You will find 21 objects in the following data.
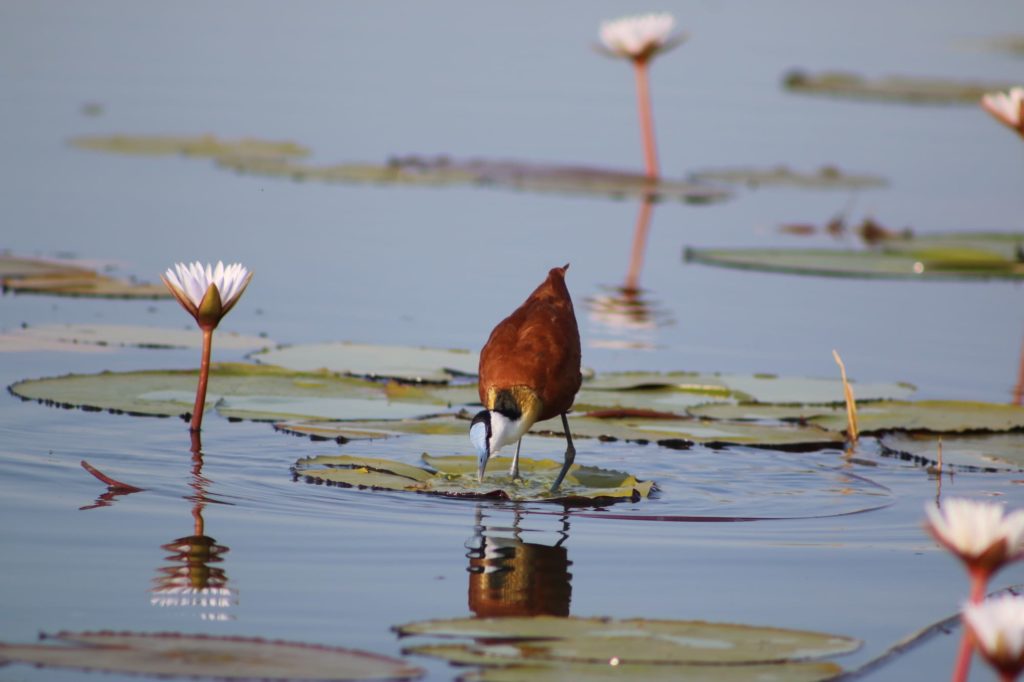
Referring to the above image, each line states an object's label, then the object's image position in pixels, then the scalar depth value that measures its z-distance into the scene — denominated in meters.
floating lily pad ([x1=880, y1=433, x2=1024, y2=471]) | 12.35
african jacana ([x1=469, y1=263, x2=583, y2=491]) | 11.03
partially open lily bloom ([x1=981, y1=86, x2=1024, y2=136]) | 18.72
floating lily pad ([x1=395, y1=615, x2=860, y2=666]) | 7.37
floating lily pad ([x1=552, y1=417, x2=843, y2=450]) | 12.60
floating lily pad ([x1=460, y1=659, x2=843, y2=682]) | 7.08
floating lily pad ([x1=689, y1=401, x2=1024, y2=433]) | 13.26
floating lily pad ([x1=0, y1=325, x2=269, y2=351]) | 14.42
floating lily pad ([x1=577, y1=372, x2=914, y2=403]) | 13.87
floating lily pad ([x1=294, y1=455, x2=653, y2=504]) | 10.76
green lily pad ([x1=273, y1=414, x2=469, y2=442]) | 12.28
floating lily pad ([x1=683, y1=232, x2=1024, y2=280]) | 20.36
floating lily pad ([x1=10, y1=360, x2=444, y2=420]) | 12.65
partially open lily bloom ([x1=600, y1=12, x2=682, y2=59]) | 27.92
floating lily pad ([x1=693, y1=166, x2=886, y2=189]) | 27.22
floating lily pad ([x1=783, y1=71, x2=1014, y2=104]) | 39.75
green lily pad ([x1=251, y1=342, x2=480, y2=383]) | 14.04
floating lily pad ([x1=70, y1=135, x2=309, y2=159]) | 26.66
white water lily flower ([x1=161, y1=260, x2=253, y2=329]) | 11.54
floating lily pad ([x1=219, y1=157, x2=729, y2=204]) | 25.37
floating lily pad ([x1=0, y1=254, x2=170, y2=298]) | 16.52
